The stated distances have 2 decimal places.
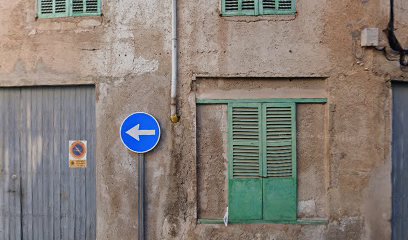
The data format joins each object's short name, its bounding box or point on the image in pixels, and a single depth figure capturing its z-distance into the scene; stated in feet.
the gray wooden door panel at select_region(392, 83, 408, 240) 22.34
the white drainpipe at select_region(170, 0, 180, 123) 21.47
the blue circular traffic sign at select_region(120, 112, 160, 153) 20.97
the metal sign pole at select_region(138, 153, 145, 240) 21.53
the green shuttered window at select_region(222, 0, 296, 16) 21.66
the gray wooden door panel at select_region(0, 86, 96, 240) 22.41
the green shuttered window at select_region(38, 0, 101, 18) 22.18
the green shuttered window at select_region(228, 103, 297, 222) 21.49
